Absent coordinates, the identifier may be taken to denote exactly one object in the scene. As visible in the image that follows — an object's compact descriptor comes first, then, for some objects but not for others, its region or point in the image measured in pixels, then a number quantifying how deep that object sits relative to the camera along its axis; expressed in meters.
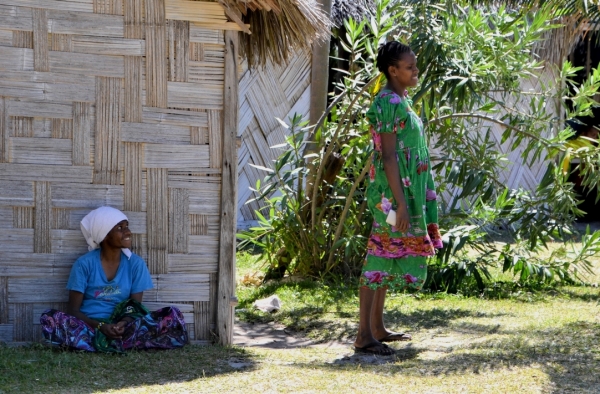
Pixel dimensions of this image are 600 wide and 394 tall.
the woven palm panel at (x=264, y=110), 18.19
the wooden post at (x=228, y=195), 9.27
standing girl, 8.73
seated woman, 8.61
